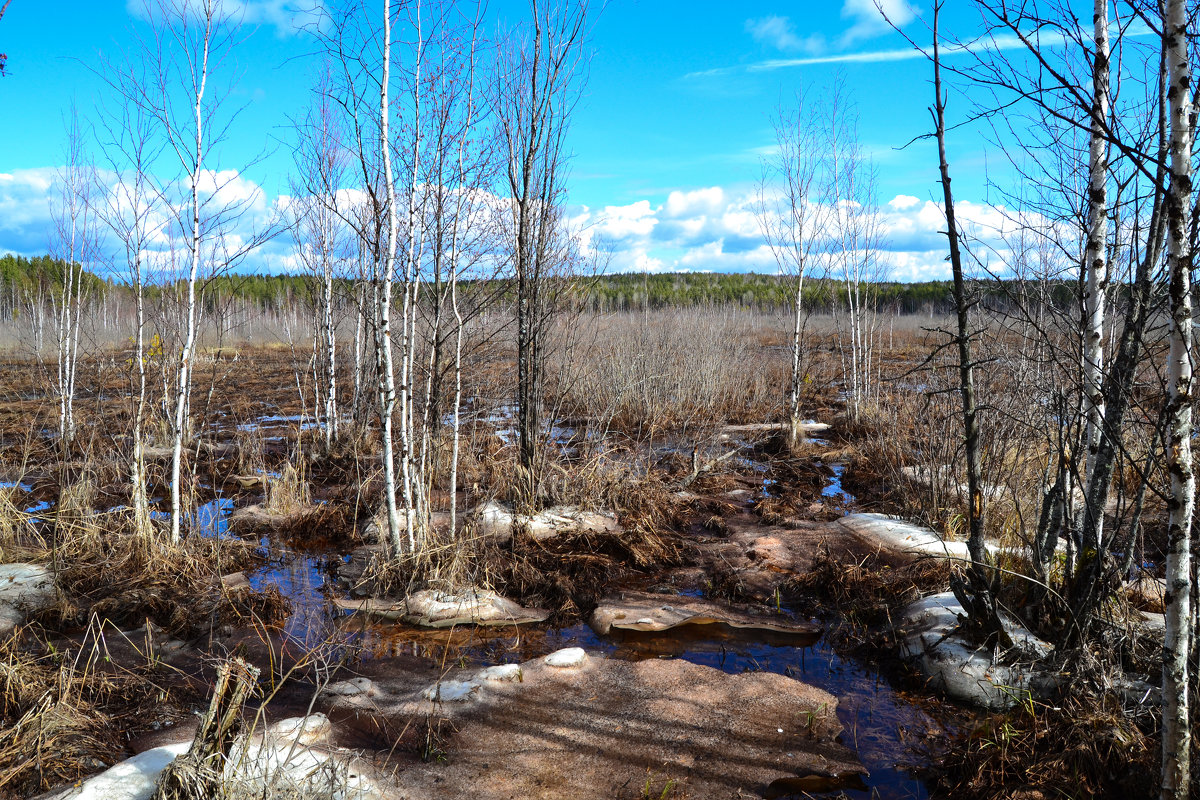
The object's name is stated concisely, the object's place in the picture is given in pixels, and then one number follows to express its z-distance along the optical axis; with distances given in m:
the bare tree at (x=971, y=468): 3.77
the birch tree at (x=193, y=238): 5.34
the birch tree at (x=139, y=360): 5.70
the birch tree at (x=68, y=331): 9.20
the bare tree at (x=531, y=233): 6.87
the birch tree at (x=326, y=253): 9.66
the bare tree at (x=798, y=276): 11.24
